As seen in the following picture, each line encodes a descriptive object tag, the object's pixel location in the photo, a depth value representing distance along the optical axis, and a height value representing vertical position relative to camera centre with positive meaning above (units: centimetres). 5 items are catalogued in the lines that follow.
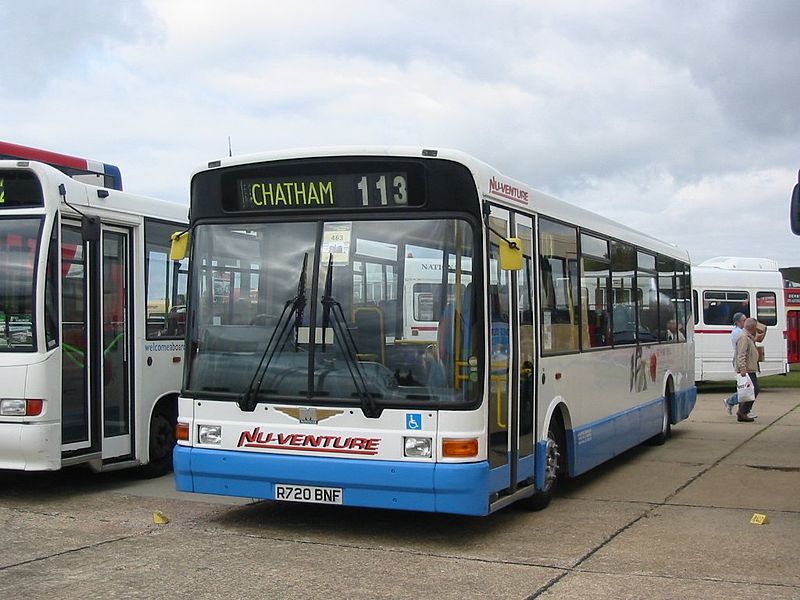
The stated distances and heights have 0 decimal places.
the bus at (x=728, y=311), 2559 +69
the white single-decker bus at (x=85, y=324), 941 +22
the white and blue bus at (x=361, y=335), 762 +7
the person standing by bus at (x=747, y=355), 1808 -26
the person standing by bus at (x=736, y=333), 1892 +13
